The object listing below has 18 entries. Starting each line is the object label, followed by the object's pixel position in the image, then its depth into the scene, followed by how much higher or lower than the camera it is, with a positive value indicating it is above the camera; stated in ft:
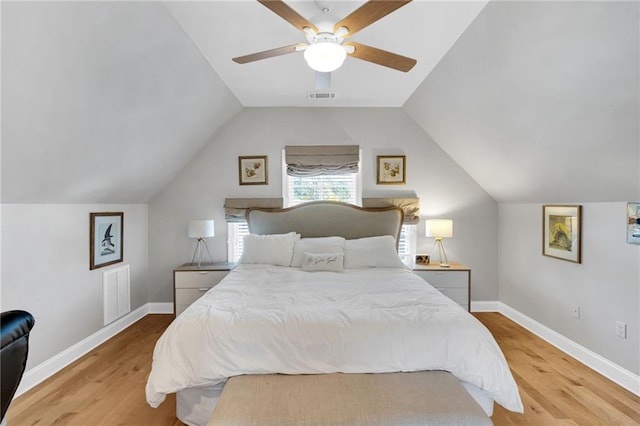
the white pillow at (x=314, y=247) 11.59 -1.31
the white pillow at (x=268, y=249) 11.58 -1.40
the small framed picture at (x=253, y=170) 13.88 +1.80
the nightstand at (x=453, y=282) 12.23 -2.70
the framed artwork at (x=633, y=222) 7.89 -0.26
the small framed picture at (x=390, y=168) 13.85 +1.90
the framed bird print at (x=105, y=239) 10.52 -0.98
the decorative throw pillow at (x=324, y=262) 10.72 -1.73
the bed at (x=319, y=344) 5.97 -2.53
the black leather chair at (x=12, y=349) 2.54 -1.14
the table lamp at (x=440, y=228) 12.67 -0.66
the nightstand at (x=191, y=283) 12.26 -2.77
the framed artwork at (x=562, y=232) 9.78 -0.65
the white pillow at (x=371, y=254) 11.34 -1.54
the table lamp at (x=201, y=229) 12.69 -0.72
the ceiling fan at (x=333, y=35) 5.36 +3.40
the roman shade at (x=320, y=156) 13.78 +2.39
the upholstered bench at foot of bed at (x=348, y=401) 4.84 -3.09
